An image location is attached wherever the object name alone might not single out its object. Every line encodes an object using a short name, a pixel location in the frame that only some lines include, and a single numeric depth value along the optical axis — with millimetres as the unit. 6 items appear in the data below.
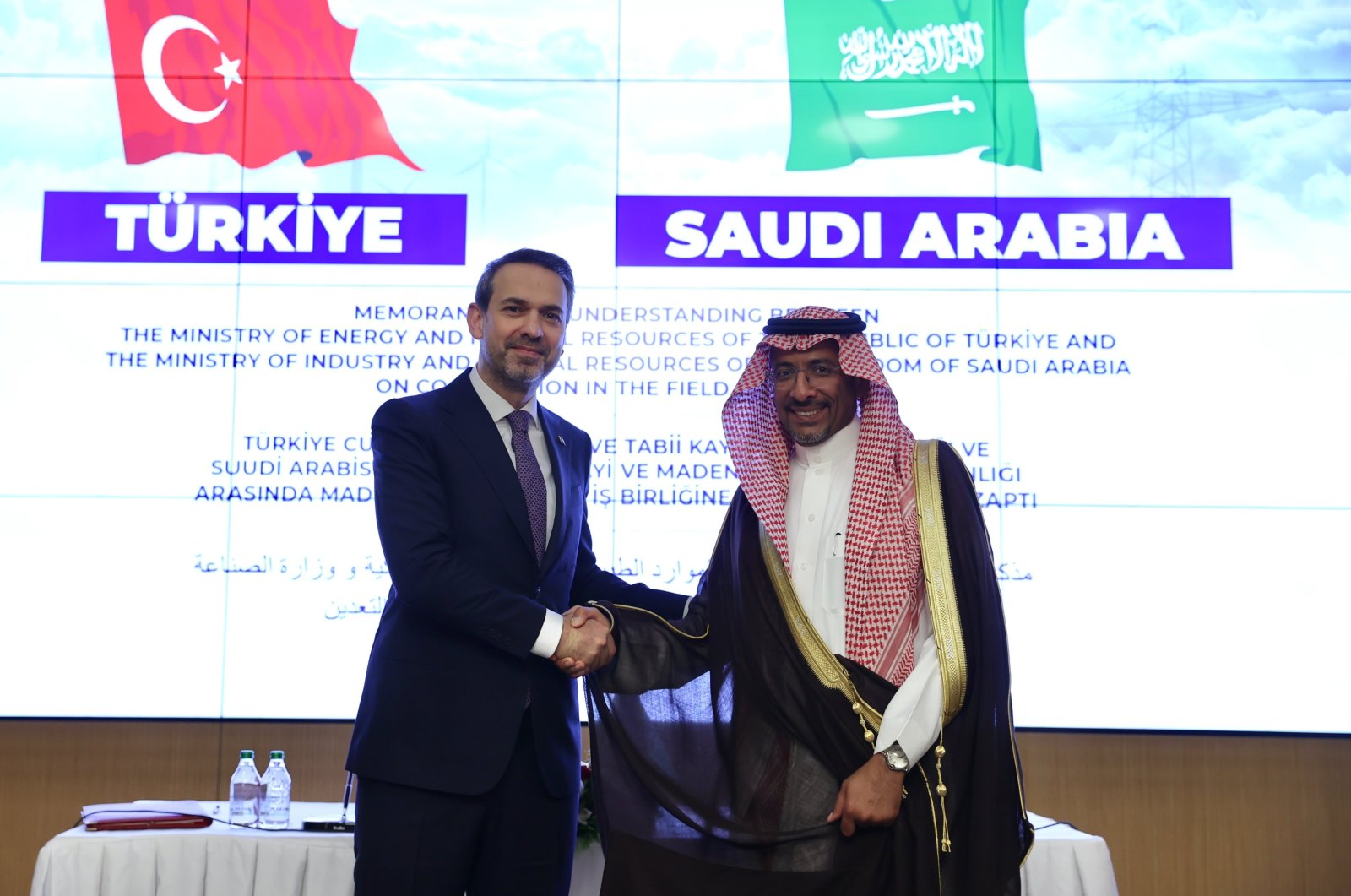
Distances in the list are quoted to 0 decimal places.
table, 2896
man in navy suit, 2244
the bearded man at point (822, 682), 2094
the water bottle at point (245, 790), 3150
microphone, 2990
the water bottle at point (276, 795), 3117
